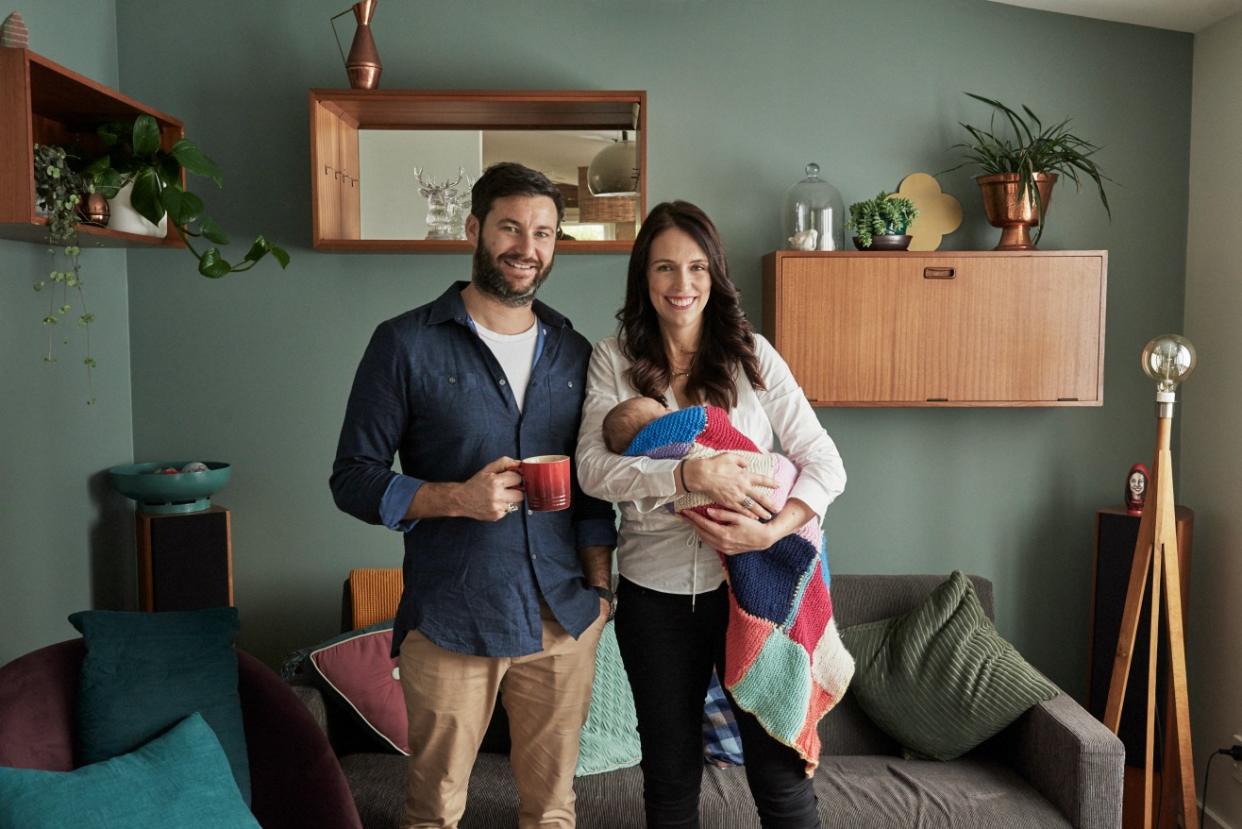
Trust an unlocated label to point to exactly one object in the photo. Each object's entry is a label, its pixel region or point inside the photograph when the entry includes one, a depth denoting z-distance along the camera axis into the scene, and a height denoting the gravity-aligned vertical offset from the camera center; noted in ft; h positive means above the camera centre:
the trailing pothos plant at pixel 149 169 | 8.45 +1.39
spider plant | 10.01 +1.91
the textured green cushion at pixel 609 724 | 8.20 -3.22
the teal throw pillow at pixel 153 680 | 5.84 -2.07
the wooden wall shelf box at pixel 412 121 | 9.63 +2.16
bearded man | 6.04 -0.99
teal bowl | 9.51 -1.45
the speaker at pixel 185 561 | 9.46 -2.14
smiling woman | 5.86 -0.88
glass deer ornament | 10.19 +1.33
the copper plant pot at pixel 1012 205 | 9.84 +1.30
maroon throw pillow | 8.30 -2.87
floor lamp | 8.67 -2.07
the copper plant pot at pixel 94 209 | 8.41 +1.02
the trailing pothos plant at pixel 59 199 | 7.79 +1.03
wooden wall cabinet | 9.78 +0.11
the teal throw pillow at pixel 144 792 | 5.14 -2.43
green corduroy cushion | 8.26 -2.82
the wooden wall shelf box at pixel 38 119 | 7.31 +1.74
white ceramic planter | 8.80 +1.02
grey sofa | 7.52 -3.50
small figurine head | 9.76 -1.43
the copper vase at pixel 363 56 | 9.67 +2.64
